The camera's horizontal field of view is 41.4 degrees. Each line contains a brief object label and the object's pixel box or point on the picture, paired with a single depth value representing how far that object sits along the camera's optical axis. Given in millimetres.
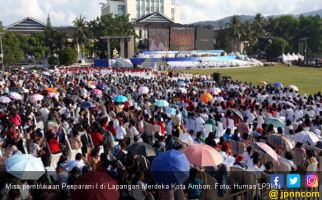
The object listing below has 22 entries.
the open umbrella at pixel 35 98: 17859
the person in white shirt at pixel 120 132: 11883
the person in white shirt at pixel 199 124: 13790
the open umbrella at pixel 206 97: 19078
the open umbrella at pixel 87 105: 15859
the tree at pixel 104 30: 77125
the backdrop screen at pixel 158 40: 73312
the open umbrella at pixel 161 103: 16750
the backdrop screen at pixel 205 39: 78562
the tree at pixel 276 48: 78500
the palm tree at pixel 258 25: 90769
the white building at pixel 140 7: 140375
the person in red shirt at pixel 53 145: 9953
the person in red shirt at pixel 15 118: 13062
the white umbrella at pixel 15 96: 18011
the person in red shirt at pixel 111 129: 12102
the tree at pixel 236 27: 86188
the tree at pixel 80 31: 75631
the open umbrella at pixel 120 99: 17703
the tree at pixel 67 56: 63906
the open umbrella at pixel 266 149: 9227
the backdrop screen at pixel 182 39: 75438
